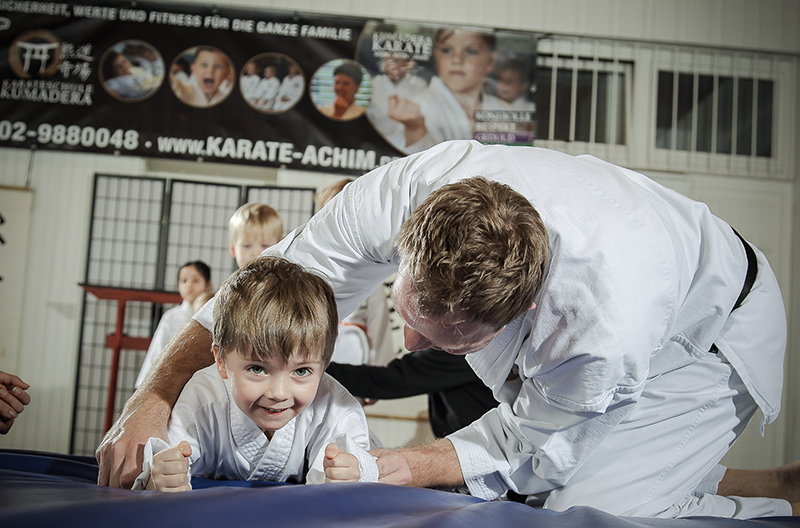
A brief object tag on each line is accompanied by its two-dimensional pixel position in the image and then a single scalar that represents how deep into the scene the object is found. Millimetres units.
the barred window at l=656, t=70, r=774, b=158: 4207
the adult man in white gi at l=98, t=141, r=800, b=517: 930
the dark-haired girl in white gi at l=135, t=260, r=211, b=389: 3281
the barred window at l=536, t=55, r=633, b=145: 4137
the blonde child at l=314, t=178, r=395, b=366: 2961
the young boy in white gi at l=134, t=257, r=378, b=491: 1072
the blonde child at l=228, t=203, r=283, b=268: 2605
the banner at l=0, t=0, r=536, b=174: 3869
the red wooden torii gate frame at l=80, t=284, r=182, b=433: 3512
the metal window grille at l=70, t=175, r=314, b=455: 3881
